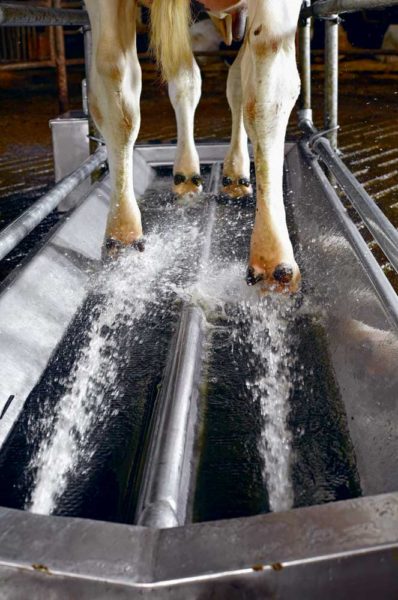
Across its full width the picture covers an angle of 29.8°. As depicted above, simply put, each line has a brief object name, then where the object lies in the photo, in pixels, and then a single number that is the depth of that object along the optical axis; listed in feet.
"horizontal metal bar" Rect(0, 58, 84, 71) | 21.56
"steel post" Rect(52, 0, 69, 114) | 18.42
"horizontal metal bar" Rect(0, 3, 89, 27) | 4.94
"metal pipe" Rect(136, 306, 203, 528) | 2.64
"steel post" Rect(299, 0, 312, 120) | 9.03
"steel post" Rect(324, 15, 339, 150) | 7.63
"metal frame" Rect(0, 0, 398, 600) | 1.90
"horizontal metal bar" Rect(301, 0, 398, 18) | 4.38
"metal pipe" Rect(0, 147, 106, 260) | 4.25
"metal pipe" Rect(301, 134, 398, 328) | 3.54
